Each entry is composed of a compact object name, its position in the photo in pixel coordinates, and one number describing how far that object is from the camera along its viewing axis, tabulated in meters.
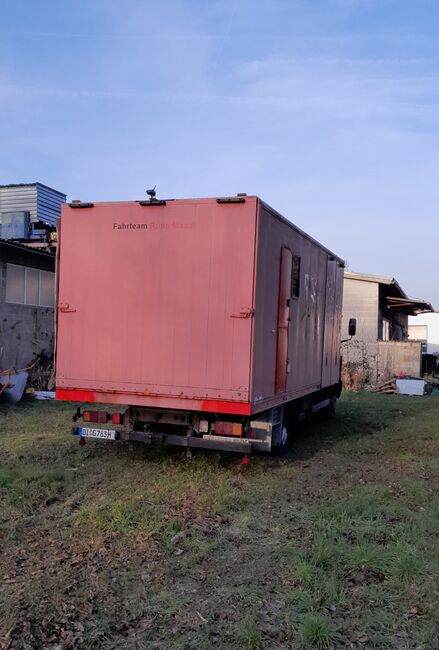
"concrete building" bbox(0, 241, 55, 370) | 14.78
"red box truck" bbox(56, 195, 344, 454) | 6.61
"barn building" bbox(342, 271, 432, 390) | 22.36
